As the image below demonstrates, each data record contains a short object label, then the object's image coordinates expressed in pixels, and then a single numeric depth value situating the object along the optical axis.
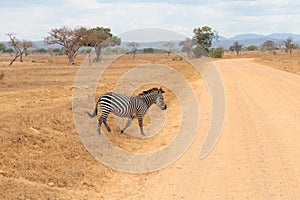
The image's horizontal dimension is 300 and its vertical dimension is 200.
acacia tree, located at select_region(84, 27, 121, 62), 56.56
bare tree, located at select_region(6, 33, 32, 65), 57.41
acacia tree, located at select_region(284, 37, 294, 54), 106.31
